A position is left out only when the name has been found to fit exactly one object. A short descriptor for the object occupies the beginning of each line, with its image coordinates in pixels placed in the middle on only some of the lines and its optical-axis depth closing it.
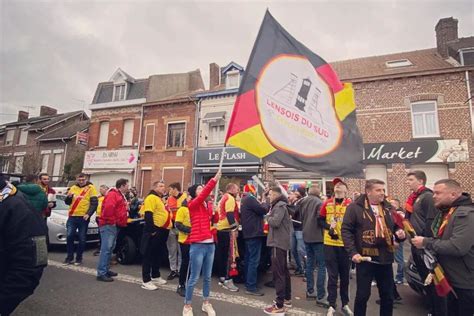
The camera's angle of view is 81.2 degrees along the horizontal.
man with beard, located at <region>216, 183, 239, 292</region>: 5.02
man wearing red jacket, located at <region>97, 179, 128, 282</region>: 5.07
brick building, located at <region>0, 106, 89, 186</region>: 22.02
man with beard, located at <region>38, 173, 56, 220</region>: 6.14
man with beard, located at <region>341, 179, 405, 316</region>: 3.16
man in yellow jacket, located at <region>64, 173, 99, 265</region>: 6.09
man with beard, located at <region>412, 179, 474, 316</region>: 2.51
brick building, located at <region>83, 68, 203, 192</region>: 18.23
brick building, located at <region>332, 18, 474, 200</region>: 12.87
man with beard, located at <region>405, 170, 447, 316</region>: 3.13
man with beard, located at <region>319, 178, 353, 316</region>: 4.01
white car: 7.11
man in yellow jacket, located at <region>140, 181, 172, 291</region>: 4.87
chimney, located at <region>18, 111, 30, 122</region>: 30.09
